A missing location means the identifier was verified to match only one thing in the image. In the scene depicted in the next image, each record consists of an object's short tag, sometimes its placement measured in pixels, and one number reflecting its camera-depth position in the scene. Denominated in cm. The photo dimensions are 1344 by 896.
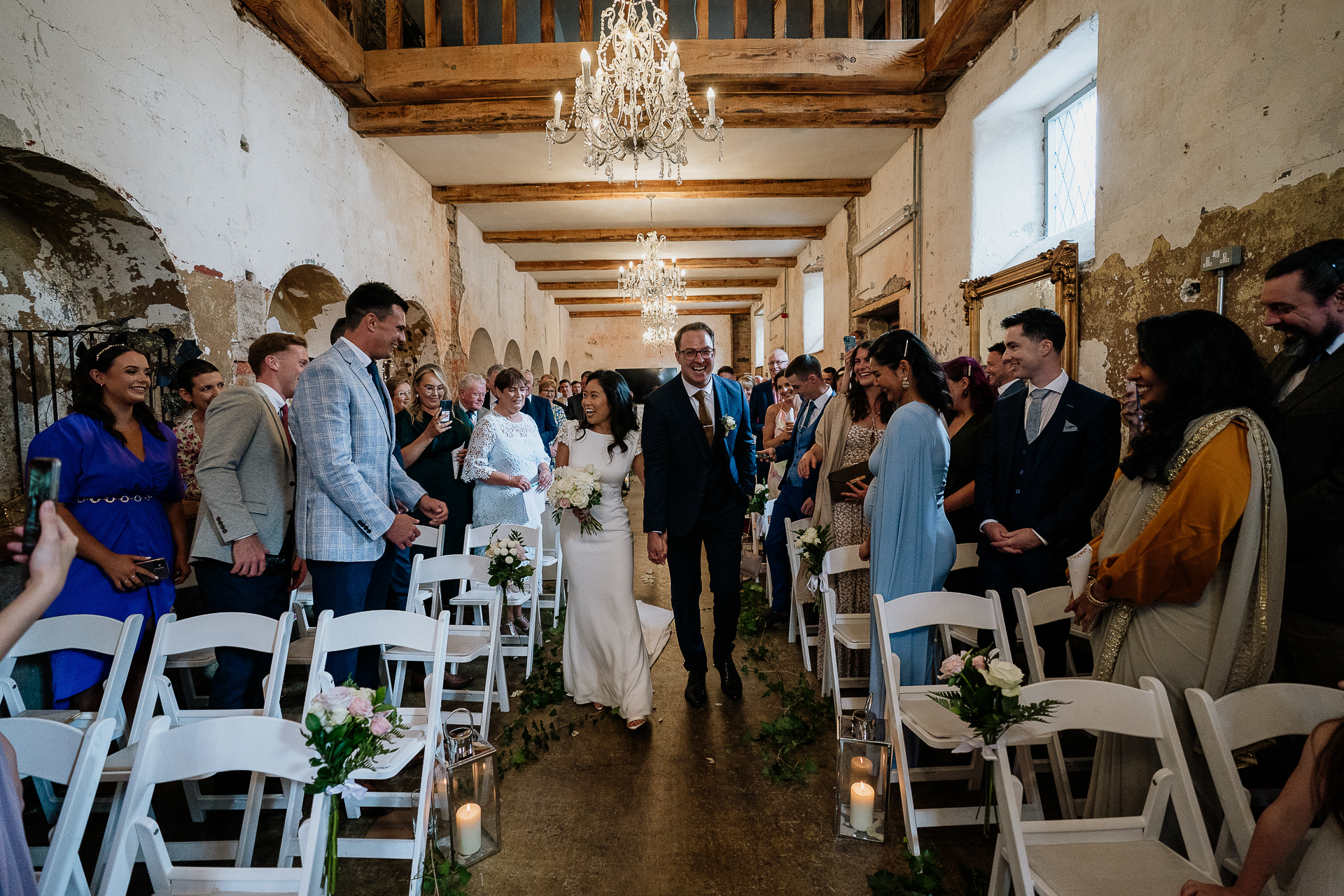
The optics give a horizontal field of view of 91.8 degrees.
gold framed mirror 426
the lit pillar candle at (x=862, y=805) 228
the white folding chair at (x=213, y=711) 208
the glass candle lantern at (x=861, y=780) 223
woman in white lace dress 445
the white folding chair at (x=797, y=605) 382
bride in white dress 323
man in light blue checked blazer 259
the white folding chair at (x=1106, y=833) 154
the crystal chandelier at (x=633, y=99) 421
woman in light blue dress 265
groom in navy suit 330
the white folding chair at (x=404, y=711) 196
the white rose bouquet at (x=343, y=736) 153
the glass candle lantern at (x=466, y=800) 208
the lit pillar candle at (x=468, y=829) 221
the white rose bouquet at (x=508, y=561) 332
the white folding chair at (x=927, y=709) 214
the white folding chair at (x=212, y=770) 148
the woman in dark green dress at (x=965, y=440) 346
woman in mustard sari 182
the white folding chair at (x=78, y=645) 216
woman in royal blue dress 262
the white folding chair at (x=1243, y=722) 153
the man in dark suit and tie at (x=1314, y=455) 192
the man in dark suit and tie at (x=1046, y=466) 275
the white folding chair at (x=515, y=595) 375
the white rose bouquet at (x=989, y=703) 167
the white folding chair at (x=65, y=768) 145
